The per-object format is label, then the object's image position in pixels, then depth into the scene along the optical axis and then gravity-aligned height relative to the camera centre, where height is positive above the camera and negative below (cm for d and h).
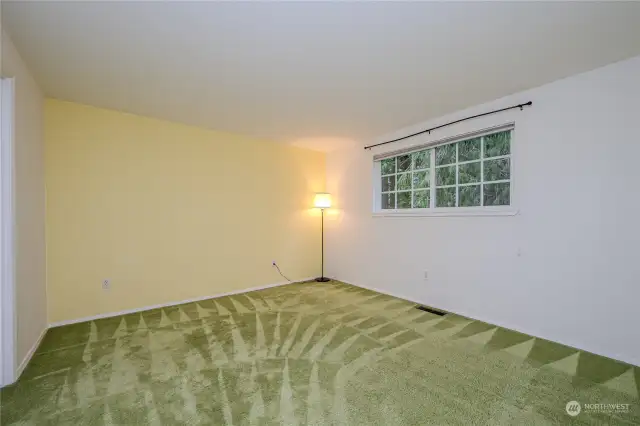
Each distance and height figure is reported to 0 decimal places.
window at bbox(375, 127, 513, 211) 304 +43
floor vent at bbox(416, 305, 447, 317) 327 -120
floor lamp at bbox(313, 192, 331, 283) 478 +14
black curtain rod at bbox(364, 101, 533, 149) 274 +101
